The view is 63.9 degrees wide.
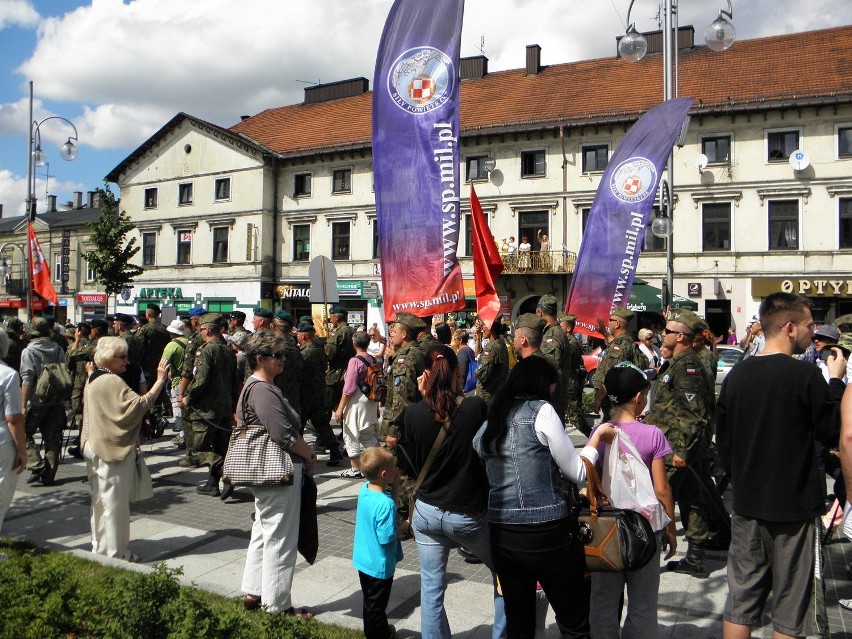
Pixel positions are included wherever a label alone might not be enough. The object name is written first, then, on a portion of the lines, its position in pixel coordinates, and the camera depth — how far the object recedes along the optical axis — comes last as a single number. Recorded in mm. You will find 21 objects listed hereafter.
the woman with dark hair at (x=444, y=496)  3754
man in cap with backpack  8094
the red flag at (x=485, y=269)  7367
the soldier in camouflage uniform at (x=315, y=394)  9773
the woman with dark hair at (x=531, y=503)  3361
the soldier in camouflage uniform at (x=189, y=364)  9430
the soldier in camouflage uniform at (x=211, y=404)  7977
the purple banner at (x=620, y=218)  9508
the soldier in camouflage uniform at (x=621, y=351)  7770
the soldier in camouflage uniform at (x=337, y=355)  10383
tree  29641
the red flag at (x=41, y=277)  17828
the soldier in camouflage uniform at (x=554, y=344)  8500
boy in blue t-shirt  3934
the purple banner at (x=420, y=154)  6602
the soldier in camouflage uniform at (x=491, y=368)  7891
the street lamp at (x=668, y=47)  12127
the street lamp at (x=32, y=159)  21875
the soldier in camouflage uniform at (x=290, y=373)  8773
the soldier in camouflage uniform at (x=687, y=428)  5406
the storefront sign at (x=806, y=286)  26969
